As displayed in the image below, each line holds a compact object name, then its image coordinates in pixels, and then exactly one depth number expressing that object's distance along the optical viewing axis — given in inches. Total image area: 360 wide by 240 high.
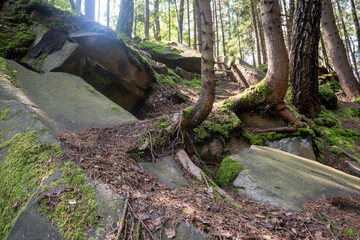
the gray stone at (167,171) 123.2
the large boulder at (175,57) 496.1
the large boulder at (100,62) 228.7
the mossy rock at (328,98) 364.1
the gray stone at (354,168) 215.5
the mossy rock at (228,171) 152.0
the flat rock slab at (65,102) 155.3
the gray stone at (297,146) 225.6
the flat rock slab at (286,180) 129.9
